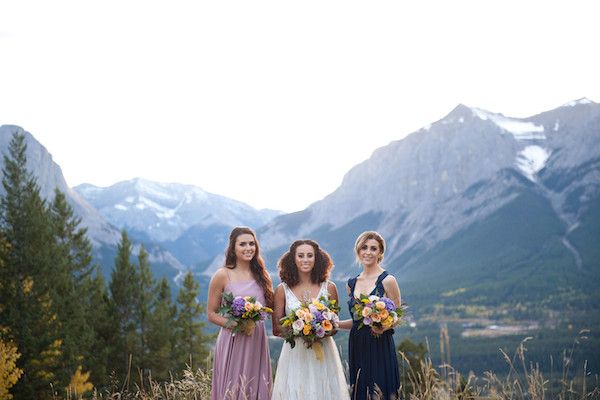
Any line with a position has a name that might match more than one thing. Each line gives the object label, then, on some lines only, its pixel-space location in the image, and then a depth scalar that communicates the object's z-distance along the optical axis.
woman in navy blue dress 8.12
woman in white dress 7.91
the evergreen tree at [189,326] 43.56
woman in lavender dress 8.19
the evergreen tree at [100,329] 33.41
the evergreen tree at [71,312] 28.16
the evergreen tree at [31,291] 25.53
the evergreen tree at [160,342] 38.66
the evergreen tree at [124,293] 38.53
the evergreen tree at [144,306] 38.59
